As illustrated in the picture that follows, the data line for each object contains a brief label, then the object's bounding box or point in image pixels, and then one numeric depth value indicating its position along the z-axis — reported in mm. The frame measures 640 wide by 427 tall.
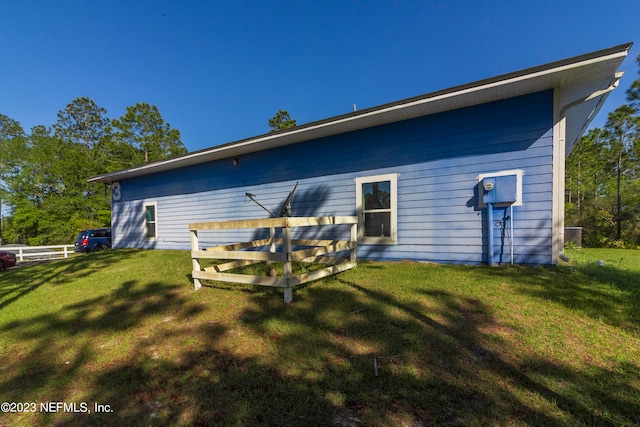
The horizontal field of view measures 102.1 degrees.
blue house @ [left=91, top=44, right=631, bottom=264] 4540
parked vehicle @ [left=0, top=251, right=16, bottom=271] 8764
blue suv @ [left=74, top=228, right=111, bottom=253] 12742
